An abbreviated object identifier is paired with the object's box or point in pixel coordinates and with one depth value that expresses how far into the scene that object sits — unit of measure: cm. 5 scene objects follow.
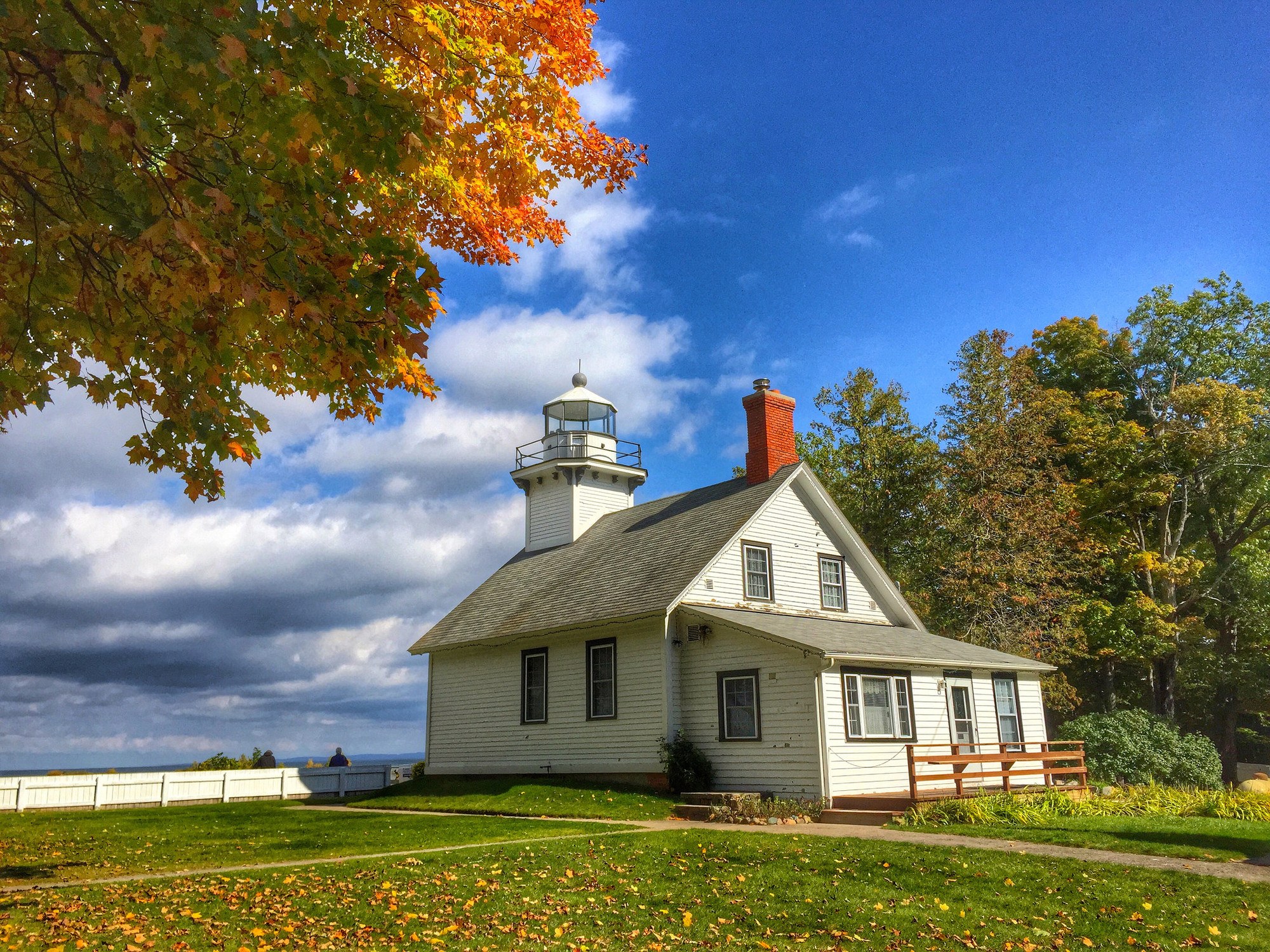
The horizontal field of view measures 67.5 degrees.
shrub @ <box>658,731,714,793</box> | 1919
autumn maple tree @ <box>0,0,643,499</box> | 504
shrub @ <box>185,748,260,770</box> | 2750
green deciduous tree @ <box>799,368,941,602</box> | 3425
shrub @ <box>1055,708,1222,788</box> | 2403
